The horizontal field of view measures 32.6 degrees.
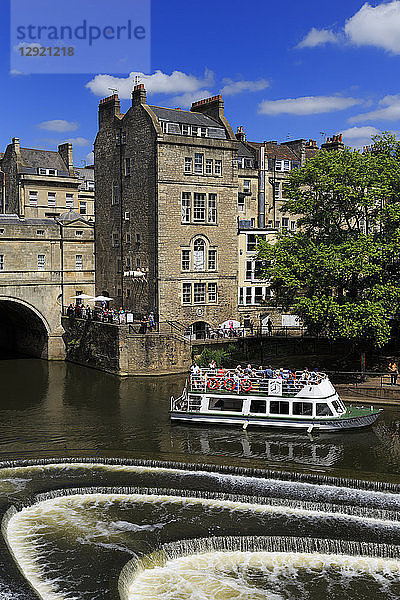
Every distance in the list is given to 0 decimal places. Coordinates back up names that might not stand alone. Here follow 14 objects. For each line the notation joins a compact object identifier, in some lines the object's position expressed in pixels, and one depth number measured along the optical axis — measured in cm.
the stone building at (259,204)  6209
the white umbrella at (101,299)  5841
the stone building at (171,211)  5628
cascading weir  2044
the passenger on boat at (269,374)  3869
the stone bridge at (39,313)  5821
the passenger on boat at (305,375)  3728
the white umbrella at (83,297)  6012
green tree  4244
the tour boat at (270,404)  3550
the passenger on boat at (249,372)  3872
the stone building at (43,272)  5794
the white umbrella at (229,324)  5634
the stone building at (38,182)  7681
